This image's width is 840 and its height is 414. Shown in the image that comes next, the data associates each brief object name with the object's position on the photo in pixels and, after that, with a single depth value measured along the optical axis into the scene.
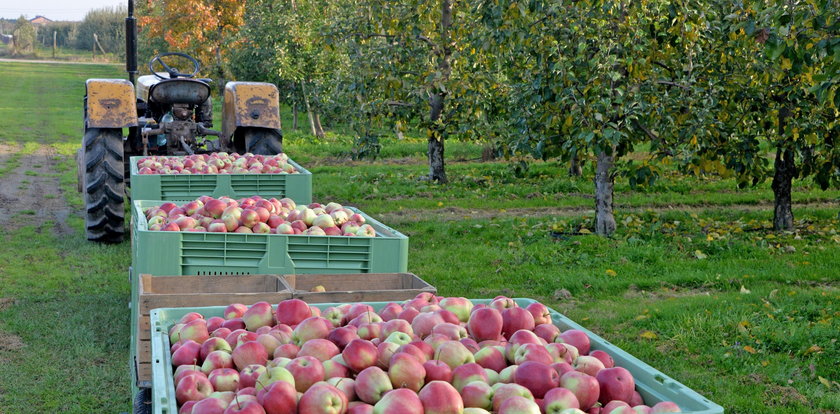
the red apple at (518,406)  2.32
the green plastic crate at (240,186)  7.23
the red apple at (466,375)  2.58
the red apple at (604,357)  2.85
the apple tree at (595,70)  8.62
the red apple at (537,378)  2.53
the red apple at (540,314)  3.25
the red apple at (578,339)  3.00
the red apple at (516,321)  3.11
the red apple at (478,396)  2.46
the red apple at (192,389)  2.54
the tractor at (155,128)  9.54
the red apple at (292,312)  3.23
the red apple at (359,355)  2.70
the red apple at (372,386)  2.49
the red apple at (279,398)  2.36
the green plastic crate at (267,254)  4.70
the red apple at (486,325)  3.04
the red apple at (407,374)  2.55
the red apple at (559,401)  2.41
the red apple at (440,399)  2.34
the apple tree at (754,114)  8.59
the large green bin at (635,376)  2.46
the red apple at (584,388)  2.51
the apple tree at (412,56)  13.30
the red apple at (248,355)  2.80
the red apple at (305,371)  2.56
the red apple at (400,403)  2.30
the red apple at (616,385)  2.58
